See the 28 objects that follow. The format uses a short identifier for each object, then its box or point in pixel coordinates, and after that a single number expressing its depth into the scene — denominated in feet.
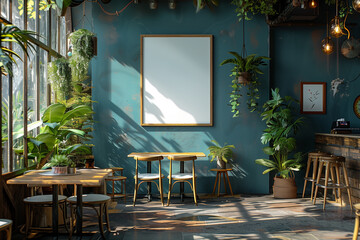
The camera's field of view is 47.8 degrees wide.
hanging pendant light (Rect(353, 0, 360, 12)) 13.41
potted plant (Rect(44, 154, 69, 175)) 14.64
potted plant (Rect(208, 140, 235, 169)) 24.25
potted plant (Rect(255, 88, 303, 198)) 23.63
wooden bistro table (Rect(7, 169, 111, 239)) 13.46
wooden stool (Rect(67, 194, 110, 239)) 14.73
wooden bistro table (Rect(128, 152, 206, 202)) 23.06
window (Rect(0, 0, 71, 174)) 16.43
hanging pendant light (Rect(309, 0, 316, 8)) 18.93
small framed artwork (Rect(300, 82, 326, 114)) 25.82
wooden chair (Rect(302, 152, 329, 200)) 22.45
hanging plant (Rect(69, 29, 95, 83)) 22.21
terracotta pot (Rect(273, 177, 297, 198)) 23.80
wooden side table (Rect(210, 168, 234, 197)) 24.21
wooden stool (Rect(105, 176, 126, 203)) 22.44
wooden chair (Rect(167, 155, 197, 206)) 21.48
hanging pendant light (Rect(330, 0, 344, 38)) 18.16
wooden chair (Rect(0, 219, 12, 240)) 11.74
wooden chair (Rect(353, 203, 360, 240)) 12.54
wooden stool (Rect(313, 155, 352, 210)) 20.56
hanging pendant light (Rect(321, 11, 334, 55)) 22.54
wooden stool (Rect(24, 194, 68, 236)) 14.96
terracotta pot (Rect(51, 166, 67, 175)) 14.62
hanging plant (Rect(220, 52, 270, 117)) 24.29
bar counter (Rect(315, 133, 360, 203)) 20.72
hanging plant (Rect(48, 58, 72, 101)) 21.65
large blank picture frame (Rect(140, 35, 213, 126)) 25.45
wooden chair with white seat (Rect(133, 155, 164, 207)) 21.35
